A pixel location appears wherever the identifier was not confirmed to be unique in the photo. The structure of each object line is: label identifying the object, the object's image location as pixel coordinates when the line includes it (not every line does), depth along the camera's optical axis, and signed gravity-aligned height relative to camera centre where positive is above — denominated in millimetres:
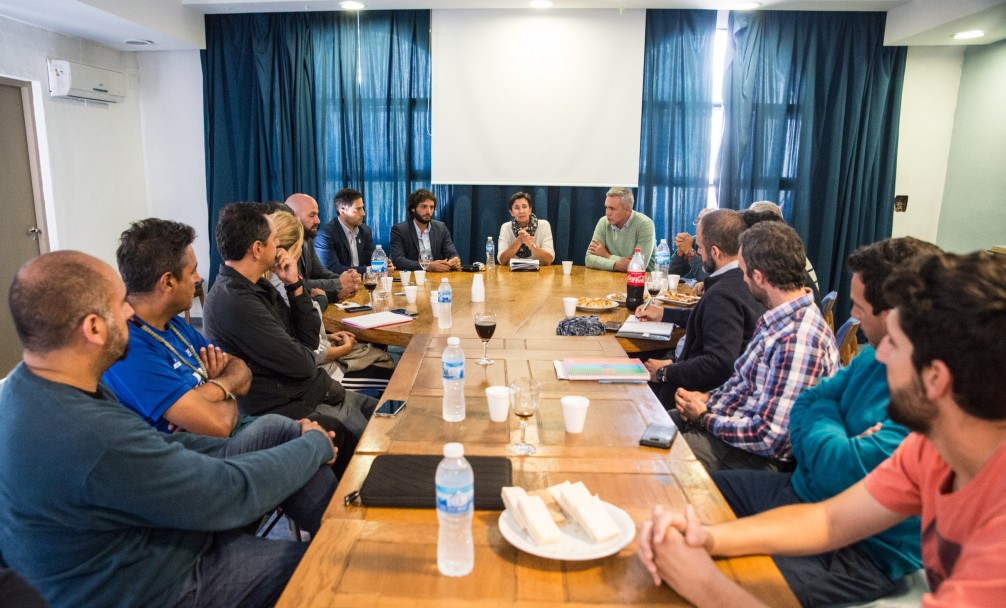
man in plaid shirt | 1879 -539
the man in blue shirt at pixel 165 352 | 1749 -490
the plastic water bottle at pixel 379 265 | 3575 -479
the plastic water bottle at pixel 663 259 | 4442 -528
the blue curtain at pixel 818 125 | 5219 +488
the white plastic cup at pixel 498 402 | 1712 -576
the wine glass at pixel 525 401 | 1556 -528
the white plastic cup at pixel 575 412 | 1635 -570
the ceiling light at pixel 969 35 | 4688 +1097
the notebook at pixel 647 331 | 2785 -635
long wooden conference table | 1046 -641
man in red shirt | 885 -421
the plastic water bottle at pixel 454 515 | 1091 -565
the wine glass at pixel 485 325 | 2150 -470
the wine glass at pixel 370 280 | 3398 -527
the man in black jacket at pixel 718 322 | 2408 -516
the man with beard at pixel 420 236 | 4941 -439
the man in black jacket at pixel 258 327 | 2246 -515
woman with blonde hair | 2766 -841
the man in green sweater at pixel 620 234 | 4762 -382
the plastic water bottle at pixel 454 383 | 1735 -537
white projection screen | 5285 +683
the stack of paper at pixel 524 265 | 4594 -585
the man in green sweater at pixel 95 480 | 1171 -565
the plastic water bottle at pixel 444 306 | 2848 -547
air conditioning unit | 4668 +677
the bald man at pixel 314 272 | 3594 -551
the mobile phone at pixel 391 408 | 1769 -623
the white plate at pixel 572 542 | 1106 -622
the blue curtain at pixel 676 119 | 5273 +524
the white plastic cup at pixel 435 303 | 3003 -578
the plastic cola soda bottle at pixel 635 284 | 3207 -497
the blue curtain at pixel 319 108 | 5395 +579
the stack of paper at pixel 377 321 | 2900 -637
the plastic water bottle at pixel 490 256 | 4520 -532
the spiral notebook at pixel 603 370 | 2084 -611
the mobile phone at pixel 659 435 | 1589 -618
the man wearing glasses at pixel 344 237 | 4645 -424
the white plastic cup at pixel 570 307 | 3080 -585
